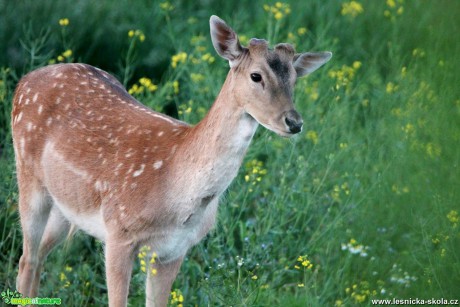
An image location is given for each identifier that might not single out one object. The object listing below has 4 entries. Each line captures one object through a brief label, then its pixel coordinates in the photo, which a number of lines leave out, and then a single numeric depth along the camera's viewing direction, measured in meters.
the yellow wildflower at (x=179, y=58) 16.20
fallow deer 11.32
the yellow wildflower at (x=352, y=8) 20.48
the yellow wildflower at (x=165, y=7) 17.26
